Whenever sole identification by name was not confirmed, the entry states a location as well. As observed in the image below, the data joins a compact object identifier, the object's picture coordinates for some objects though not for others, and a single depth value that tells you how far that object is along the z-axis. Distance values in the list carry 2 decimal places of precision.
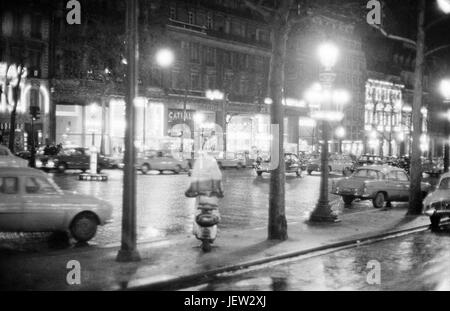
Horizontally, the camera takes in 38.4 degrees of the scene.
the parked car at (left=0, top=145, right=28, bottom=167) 25.36
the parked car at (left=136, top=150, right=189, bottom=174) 43.25
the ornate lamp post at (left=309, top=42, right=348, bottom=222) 18.39
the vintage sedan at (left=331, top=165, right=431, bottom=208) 24.67
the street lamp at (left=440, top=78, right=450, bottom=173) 28.45
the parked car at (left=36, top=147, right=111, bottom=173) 41.03
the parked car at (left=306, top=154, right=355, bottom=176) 50.81
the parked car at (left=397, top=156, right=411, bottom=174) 52.55
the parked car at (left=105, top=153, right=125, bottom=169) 45.84
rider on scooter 12.77
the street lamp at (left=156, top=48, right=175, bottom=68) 50.81
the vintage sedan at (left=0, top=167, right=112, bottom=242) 13.02
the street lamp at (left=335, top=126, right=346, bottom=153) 83.75
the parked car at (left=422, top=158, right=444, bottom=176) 54.75
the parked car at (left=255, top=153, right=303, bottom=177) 43.43
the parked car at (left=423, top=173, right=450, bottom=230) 17.91
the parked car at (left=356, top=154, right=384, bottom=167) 52.31
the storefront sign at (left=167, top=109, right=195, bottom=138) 66.06
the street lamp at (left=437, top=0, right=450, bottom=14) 21.28
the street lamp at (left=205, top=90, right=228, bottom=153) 69.31
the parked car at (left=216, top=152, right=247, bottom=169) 54.06
